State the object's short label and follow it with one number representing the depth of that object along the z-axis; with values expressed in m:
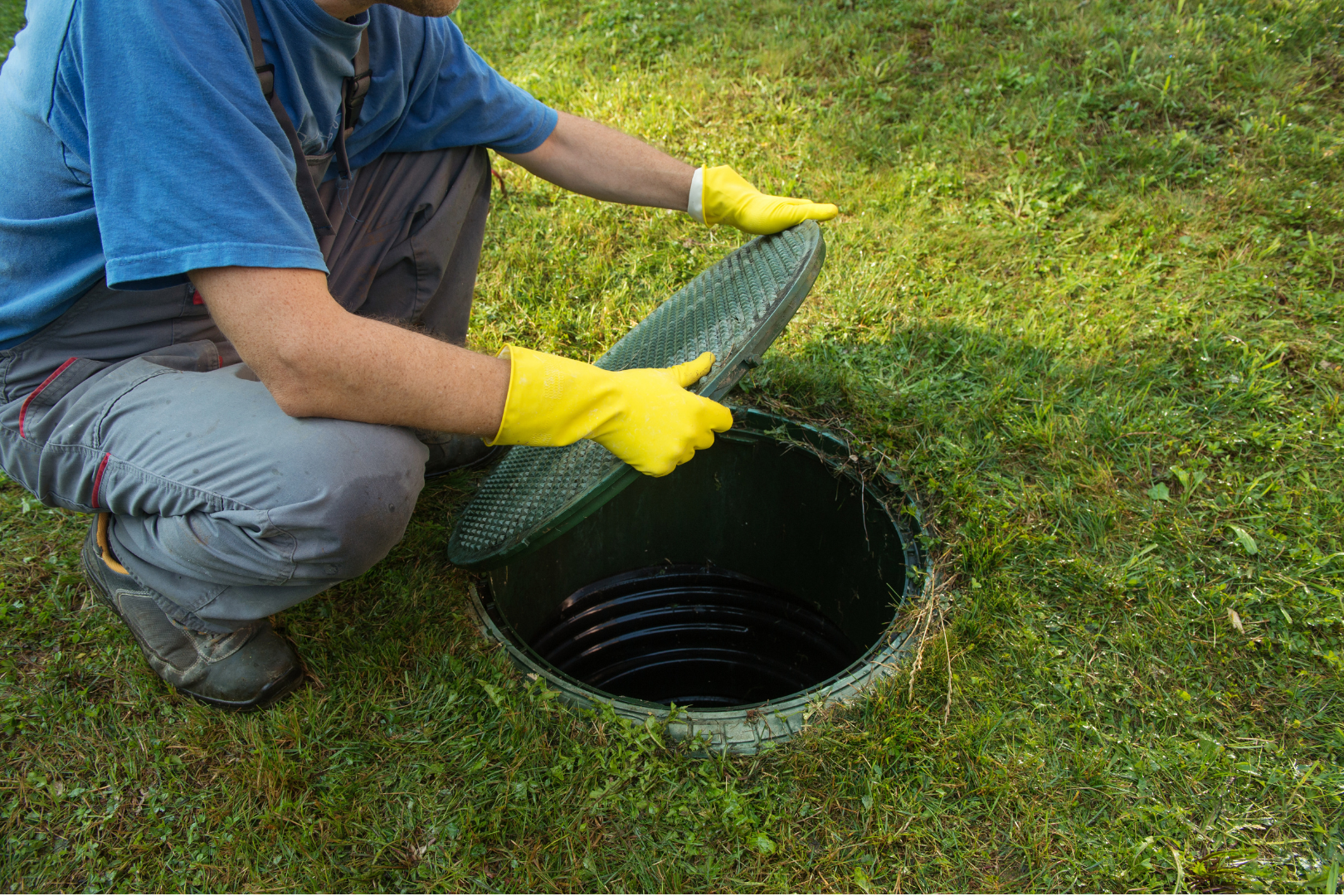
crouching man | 1.27
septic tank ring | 2.18
